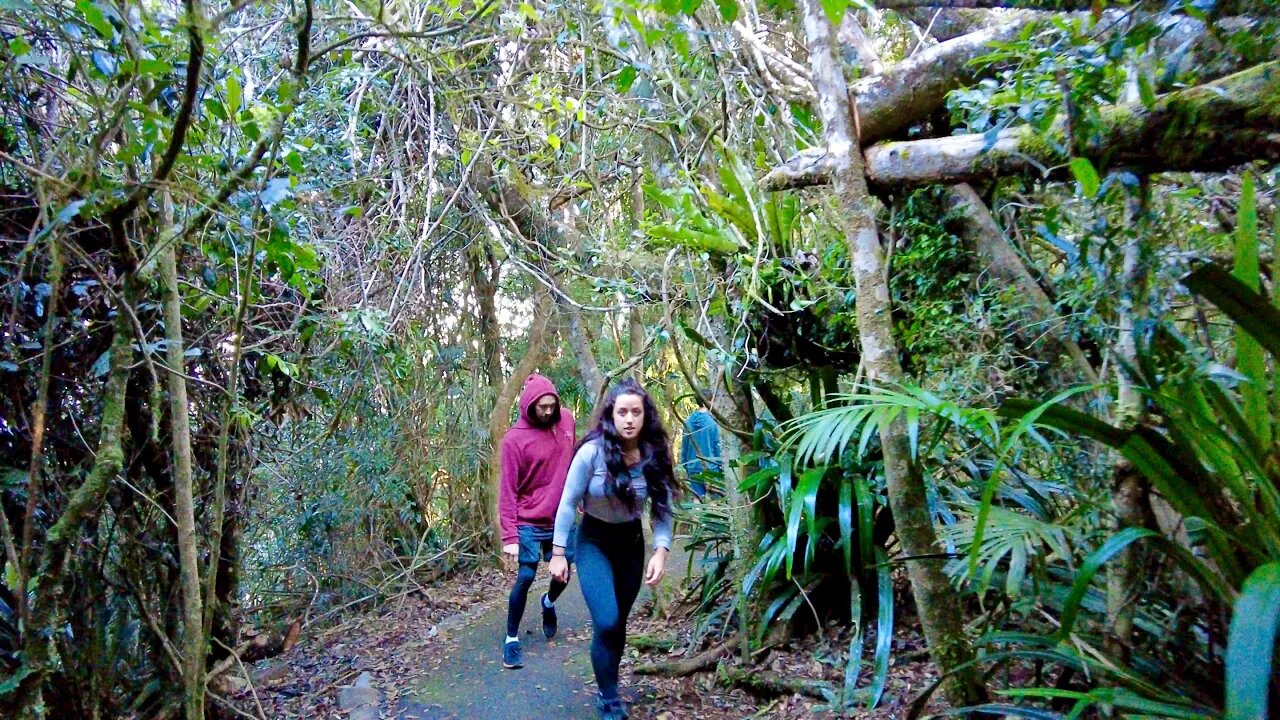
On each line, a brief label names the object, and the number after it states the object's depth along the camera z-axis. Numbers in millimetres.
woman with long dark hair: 3805
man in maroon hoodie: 5152
